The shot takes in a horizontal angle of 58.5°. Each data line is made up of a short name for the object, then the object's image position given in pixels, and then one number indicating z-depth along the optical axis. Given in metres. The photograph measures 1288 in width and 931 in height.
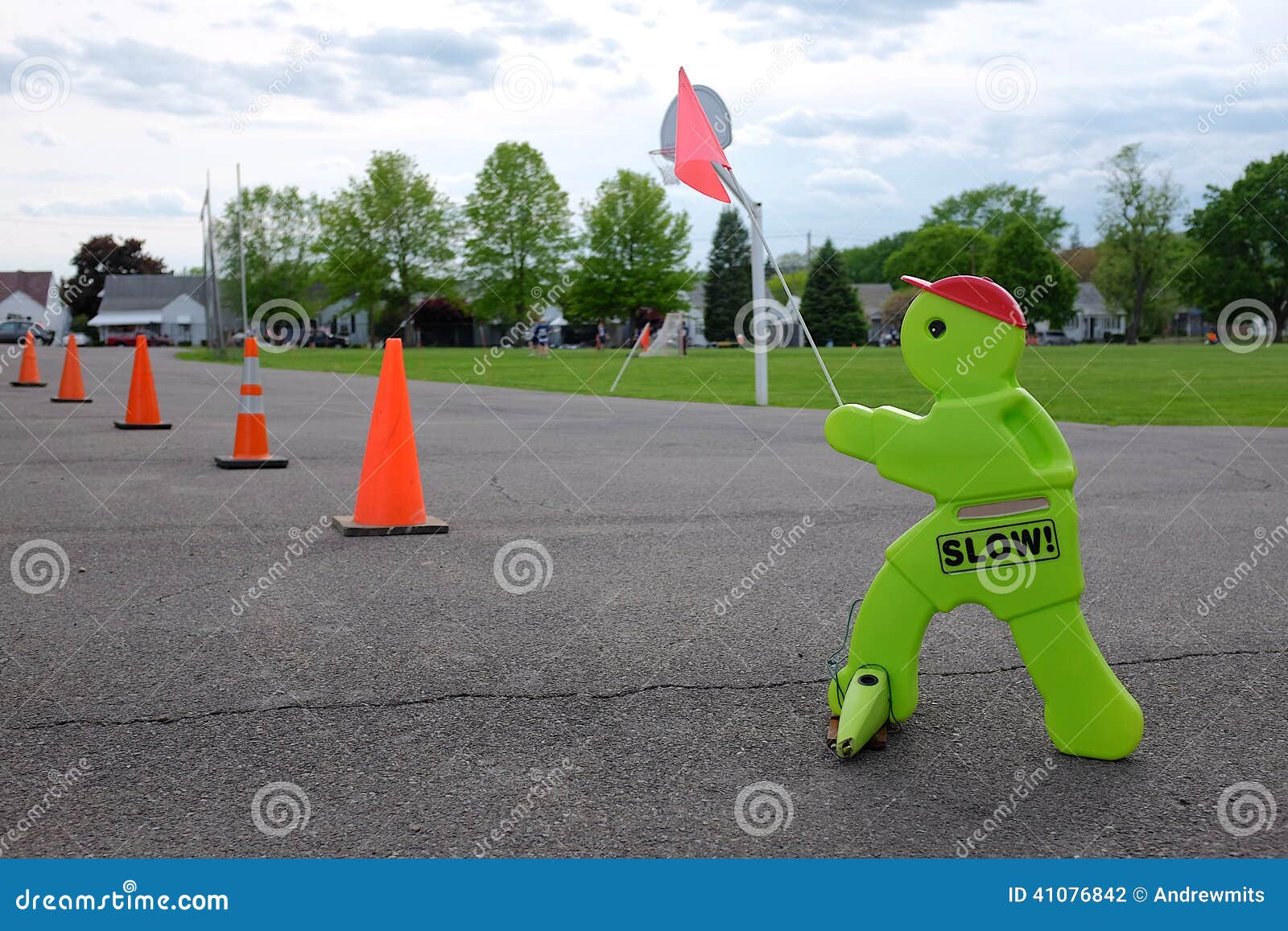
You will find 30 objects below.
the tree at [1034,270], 87.31
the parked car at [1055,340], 94.43
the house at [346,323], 90.56
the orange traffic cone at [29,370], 23.11
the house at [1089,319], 110.99
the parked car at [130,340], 80.31
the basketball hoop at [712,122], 17.16
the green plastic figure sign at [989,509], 3.38
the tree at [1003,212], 110.00
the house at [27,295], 105.69
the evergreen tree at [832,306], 75.19
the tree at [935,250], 99.75
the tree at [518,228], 54.00
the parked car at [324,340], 86.05
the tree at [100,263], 104.00
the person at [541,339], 56.19
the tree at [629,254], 61.53
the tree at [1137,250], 87.81
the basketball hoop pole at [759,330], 17.34
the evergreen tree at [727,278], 87.19
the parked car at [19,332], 74.47
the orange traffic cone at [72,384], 18.53
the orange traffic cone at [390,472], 7.14
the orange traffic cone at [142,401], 13.88
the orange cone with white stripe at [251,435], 10.13
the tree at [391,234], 55.31
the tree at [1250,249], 82.25
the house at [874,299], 116.09
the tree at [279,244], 76.25
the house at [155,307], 98.75
